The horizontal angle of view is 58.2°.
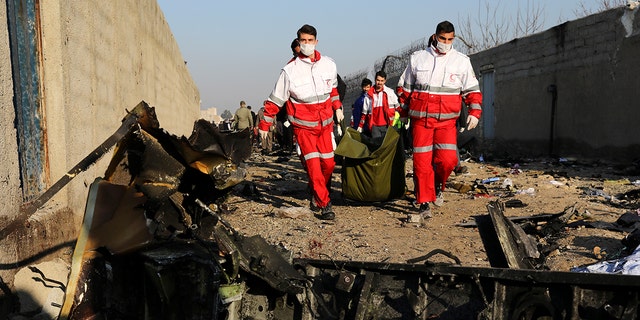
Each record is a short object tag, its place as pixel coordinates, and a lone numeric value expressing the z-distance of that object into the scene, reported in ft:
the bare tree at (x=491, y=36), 77.46
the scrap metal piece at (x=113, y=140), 8.18
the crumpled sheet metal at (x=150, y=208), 7.73
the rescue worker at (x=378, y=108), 31.07
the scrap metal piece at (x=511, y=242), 8.92
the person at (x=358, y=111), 31.70
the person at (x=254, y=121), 68.15
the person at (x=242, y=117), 62.59
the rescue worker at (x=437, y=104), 18.85
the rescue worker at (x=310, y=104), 19.85
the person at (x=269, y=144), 55.16
